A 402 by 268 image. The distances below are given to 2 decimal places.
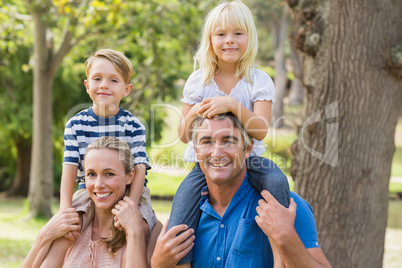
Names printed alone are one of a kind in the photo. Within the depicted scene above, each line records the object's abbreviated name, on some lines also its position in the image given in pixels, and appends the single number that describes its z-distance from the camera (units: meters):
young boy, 3.09
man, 2.74
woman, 2.93
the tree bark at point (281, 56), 26.16
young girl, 2.90
